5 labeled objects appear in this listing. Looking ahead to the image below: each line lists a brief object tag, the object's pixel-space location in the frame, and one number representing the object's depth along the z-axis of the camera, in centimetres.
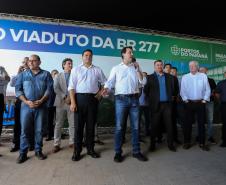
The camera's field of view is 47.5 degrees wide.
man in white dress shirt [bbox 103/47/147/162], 370
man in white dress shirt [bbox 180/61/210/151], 446
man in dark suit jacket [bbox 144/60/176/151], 431
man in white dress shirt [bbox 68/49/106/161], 374
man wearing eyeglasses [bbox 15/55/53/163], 371
